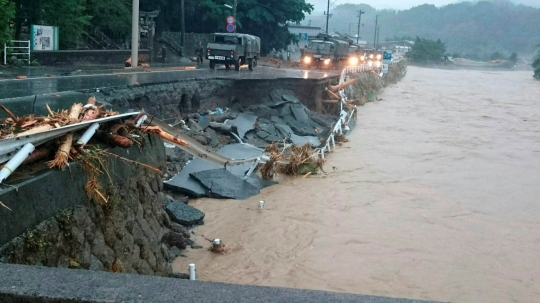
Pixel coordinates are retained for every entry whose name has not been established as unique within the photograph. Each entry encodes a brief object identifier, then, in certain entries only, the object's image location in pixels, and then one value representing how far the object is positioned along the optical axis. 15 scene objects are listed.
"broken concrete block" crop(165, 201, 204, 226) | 9.71
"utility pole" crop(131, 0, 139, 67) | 22.50
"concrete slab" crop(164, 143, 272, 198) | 11.73
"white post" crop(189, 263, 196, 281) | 6.79
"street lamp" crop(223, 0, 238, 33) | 42.22
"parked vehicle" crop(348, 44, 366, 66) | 47.15
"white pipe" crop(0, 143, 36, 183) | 4.25
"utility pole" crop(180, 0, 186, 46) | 38.31
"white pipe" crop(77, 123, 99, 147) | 5.42
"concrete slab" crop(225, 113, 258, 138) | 17.67
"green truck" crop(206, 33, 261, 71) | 28.34
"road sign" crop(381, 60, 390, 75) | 43.81
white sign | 23.91
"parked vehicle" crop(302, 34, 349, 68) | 41.19
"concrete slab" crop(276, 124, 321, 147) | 19.22
